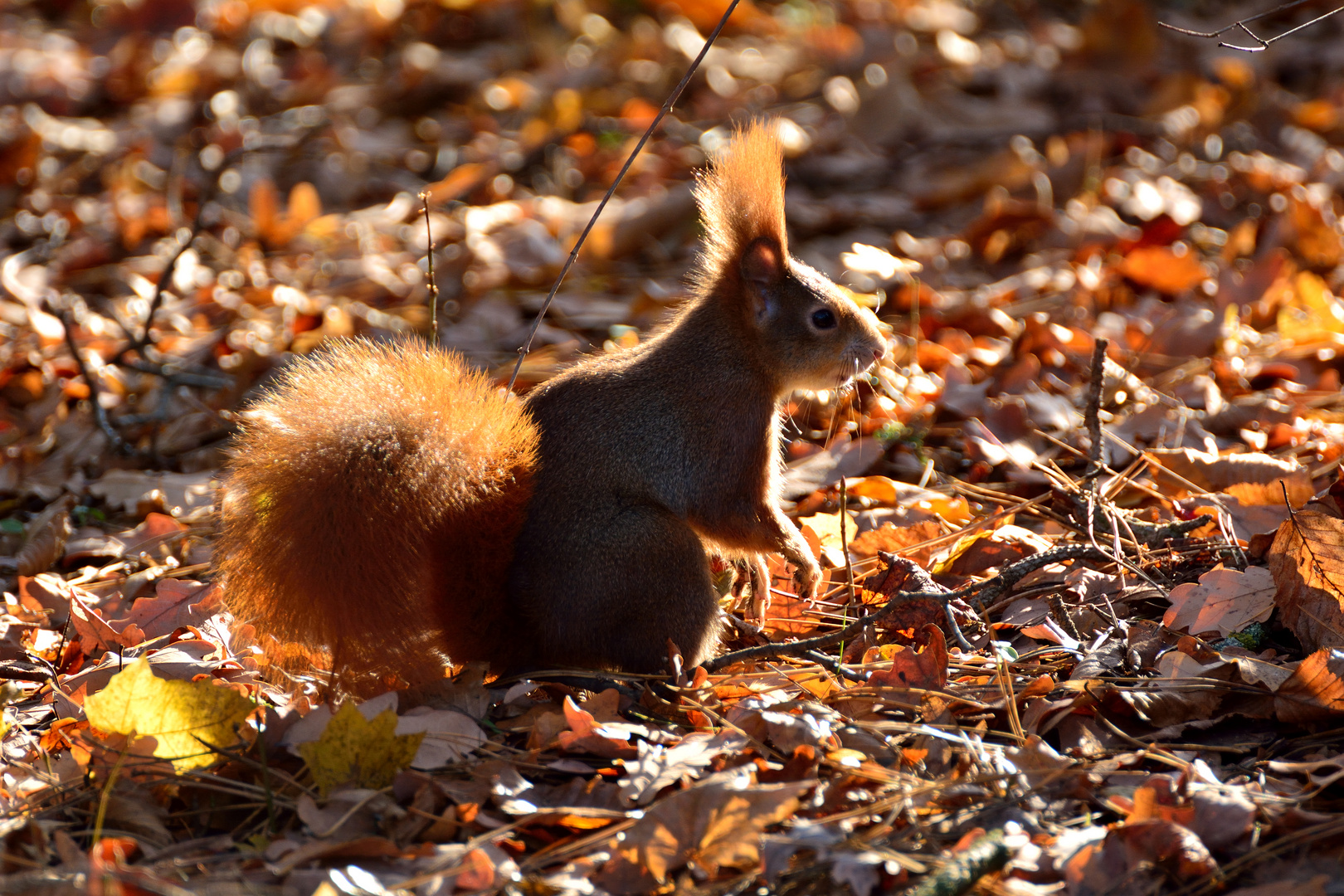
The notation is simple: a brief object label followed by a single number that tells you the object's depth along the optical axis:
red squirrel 3.65
